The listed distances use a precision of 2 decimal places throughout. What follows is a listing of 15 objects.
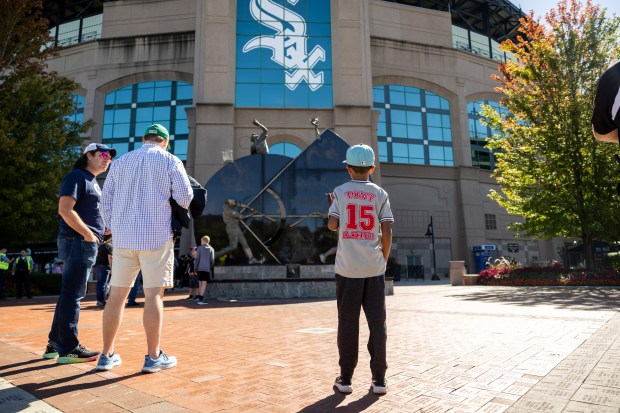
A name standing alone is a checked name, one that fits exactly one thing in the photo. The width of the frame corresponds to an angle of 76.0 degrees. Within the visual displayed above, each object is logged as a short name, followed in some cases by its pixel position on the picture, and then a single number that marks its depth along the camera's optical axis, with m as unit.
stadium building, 25.00
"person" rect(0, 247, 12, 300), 13.18
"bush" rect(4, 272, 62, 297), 16.25
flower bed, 14.62
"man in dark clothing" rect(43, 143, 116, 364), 3.71
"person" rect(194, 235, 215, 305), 10.54
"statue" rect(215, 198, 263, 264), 12.48
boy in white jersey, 2.84
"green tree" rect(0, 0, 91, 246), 14.48
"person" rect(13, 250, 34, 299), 13.59
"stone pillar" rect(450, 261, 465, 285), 19.23
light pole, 29.04
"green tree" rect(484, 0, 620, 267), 15.48
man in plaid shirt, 3.31
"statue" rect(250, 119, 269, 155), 13.53
